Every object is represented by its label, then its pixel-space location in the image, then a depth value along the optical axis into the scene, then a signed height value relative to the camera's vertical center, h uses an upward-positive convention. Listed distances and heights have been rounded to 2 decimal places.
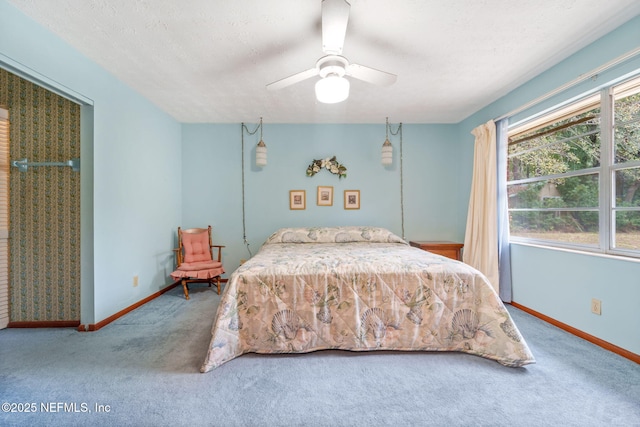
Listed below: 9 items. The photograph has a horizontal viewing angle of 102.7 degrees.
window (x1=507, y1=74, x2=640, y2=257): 1.99 +0.36
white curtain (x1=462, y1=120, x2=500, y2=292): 3.03 +0.03
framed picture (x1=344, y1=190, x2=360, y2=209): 3.96 +0.23
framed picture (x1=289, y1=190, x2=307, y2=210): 3.93 +0.24
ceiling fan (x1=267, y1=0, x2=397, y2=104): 1.58 +1.08
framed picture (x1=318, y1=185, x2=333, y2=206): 3.94 +0.30
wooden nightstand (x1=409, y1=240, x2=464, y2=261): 3.49 -0.47
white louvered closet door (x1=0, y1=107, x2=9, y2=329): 2.32 -0.02
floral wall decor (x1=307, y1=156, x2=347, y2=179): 3.90 +0.73
